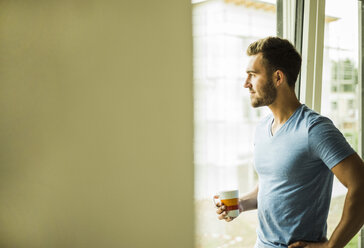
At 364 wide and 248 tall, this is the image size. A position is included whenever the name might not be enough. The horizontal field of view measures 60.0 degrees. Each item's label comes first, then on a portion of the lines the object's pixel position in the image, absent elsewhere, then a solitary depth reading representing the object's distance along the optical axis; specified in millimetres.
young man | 1060
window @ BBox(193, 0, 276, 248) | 1346
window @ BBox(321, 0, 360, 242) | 1878
